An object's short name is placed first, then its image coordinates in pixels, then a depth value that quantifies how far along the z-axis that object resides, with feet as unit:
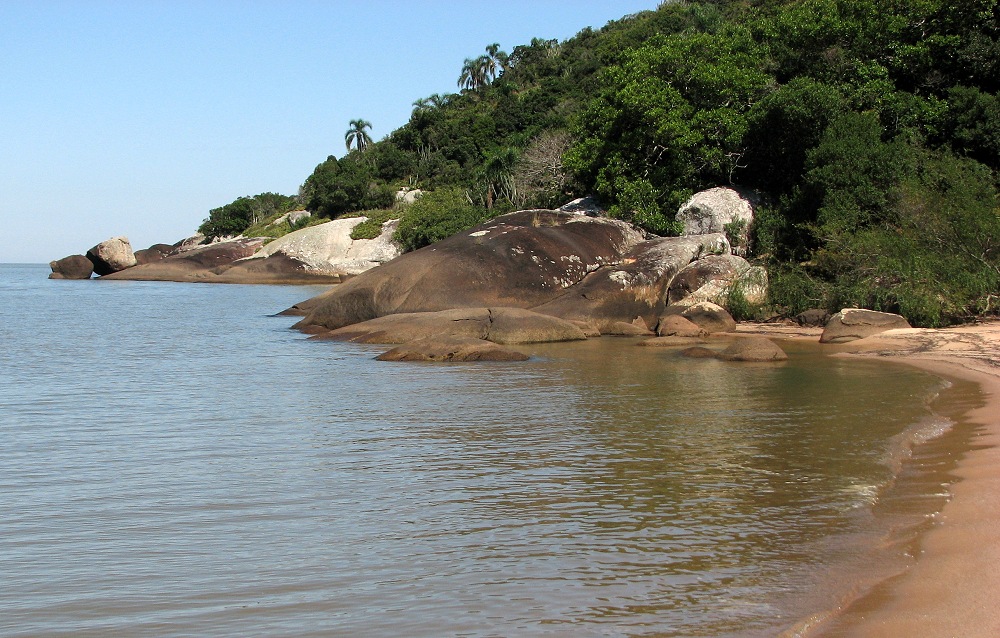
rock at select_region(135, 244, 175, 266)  244.83
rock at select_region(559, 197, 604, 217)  105.60
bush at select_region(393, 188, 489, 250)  152.87
